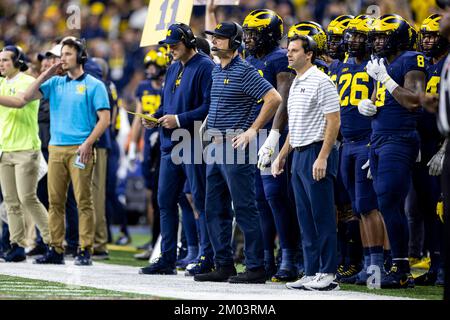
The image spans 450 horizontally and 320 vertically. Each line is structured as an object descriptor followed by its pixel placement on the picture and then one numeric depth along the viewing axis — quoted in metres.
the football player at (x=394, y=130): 17.78
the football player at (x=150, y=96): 26.58
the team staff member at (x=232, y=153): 17.98
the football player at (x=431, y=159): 19.12
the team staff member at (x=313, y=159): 16.94
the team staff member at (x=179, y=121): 19.41
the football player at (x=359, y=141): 18.80
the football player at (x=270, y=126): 19.39
